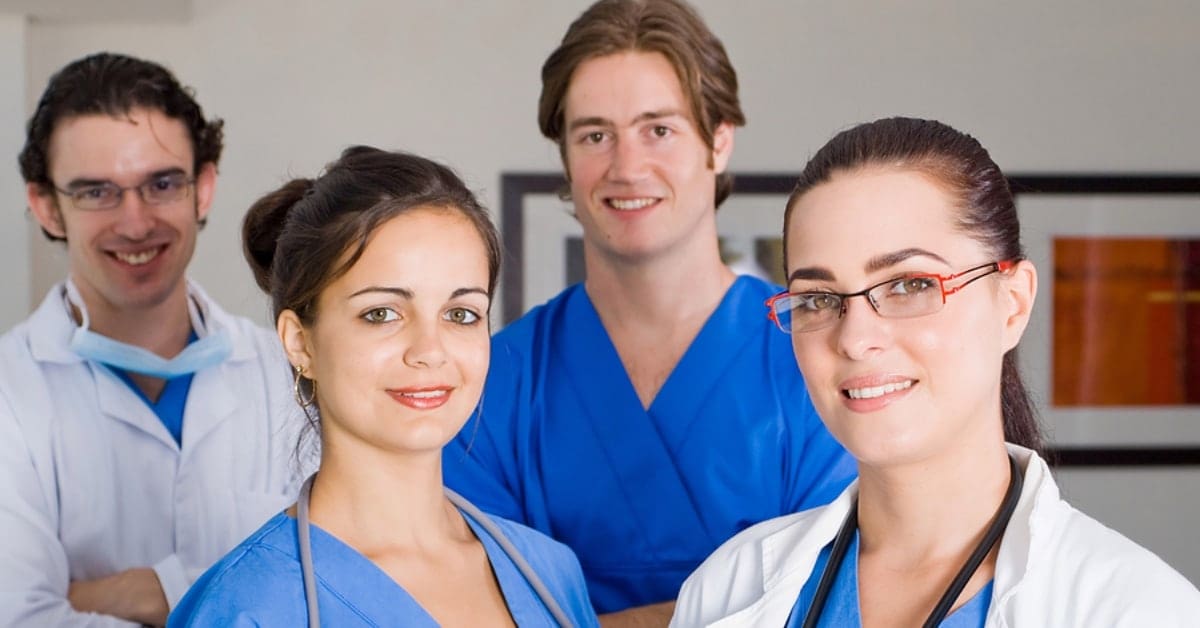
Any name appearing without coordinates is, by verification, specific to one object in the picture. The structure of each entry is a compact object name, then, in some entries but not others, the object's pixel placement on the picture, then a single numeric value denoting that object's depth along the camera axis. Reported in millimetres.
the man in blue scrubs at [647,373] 2342
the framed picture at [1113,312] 3994
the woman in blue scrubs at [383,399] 1770
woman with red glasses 1520
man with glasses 2621
